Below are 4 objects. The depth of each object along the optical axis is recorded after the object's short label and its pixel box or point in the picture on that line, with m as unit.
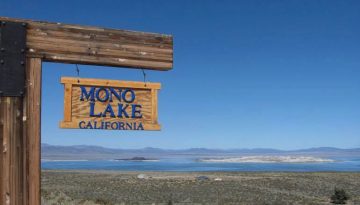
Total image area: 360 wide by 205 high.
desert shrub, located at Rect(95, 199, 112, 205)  20.38
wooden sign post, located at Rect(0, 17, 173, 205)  3.97
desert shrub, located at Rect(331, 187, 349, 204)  26.02
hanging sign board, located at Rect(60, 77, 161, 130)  4.35
